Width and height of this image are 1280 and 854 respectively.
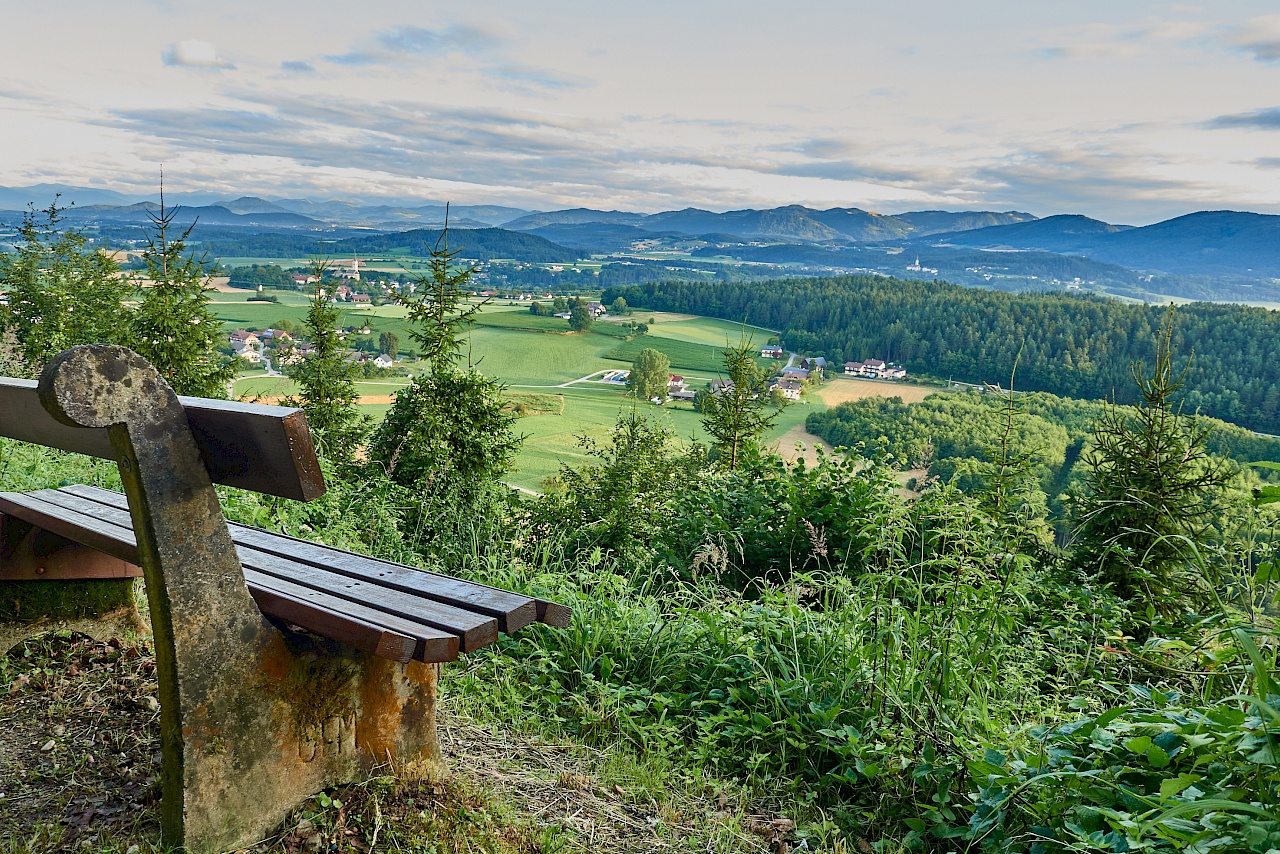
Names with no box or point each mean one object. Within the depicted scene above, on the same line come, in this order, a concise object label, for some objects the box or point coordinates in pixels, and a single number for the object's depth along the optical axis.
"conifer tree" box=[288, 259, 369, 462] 12.72
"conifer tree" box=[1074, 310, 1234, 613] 7.95
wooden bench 1.71
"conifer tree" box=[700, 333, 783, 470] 15.23
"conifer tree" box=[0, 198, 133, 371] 16.14
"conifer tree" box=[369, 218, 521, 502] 9.44
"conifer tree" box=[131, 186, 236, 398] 11.57
